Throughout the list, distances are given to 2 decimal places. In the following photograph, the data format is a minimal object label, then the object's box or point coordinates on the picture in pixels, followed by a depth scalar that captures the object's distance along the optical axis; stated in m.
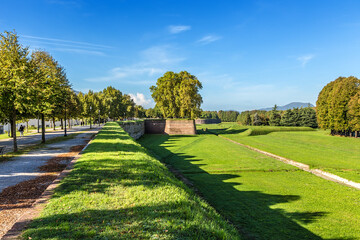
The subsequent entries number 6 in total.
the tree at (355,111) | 41.22
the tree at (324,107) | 50.11
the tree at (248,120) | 102.28
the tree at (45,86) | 17.88
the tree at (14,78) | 15.20
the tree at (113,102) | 61.91
